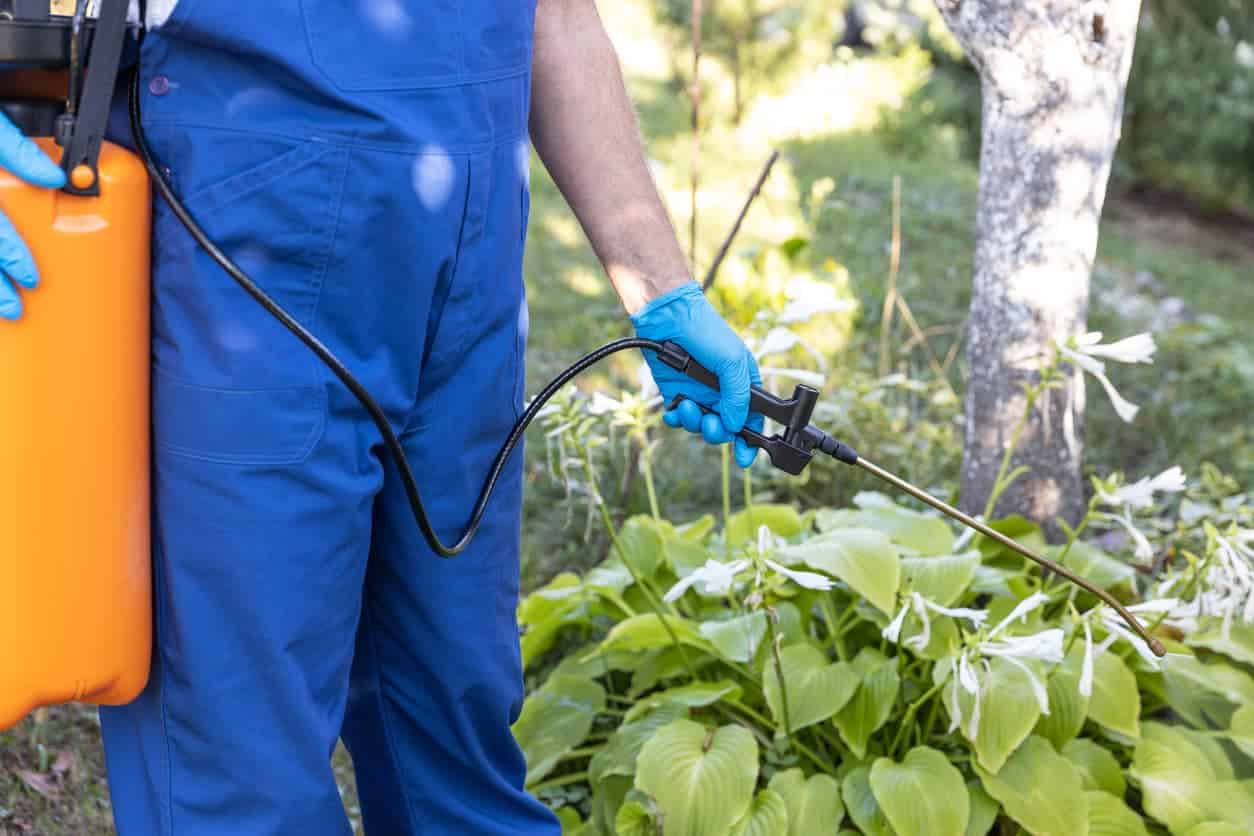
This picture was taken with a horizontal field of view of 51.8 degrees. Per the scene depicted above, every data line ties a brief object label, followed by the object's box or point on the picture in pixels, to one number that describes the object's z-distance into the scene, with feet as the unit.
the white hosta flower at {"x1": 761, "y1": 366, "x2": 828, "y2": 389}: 6.74
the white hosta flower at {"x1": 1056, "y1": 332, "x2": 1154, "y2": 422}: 6.66
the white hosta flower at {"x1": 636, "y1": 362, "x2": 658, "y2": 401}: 7.01
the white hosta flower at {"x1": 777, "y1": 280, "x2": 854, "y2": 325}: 6.92
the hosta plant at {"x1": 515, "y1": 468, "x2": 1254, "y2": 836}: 6.13
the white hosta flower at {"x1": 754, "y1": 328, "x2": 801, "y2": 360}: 6.91
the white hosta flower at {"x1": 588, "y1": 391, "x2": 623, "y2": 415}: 6.93
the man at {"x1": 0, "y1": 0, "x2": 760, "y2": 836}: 3.97
